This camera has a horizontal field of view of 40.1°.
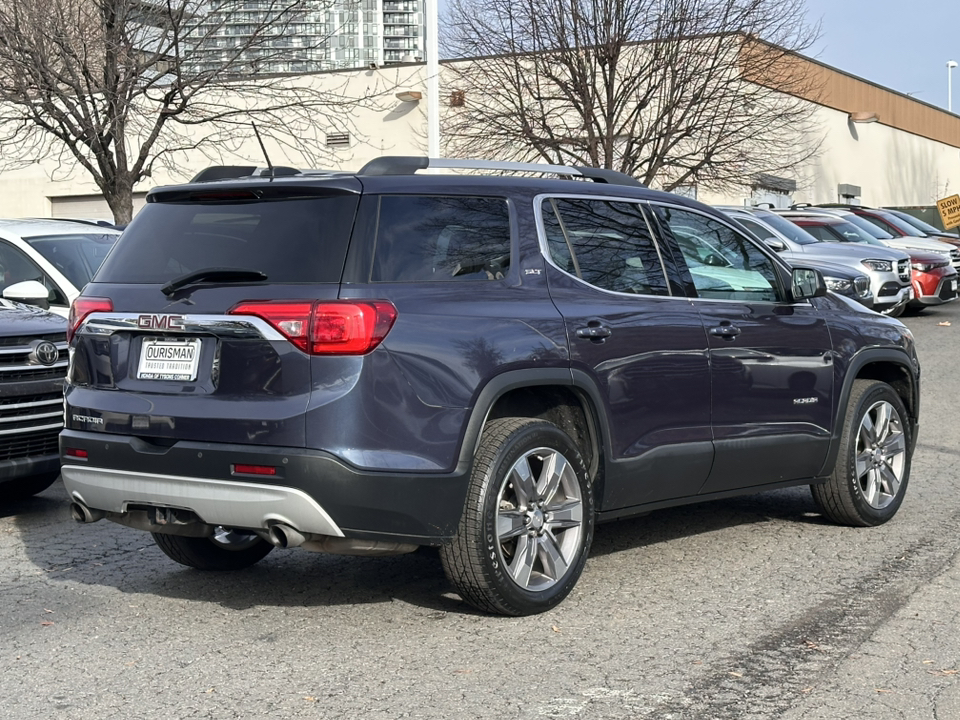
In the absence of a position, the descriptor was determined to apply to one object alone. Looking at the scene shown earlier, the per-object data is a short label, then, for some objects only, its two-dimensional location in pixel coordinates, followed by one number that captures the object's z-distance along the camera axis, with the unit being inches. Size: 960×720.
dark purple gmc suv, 193.0
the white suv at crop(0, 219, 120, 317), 403.5
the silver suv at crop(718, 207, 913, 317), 765.3
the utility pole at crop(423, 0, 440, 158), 686.5
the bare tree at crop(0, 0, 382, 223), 703.1
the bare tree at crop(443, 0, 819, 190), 979.9
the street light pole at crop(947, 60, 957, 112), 3004.4
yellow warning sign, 1196.5
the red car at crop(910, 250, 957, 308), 841.5
